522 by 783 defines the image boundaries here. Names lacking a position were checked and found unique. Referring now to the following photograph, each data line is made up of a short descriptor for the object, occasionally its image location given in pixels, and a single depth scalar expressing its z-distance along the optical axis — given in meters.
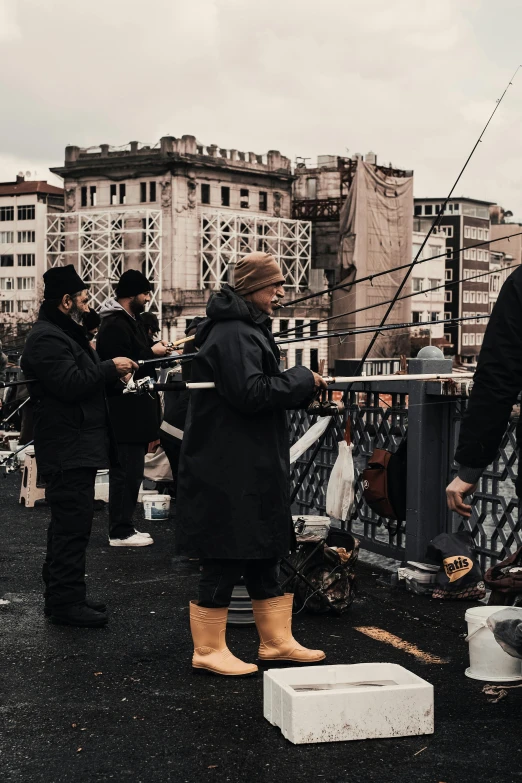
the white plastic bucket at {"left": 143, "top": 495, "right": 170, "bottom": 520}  10.02
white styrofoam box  4.16
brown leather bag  7.32
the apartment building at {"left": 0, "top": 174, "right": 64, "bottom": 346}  102.69
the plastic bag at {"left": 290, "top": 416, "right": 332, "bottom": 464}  7.63
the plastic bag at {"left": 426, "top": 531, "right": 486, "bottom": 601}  6.58
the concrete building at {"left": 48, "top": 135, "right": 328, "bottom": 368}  89.06
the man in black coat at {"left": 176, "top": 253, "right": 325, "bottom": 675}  4.94
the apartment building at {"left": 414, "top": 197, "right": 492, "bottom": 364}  121.62
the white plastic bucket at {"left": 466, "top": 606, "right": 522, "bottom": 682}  4.96
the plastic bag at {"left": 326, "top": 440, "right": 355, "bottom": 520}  7.34
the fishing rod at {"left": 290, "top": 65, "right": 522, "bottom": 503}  6.69
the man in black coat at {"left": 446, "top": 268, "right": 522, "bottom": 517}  3.94
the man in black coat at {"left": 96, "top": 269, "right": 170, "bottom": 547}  8.30
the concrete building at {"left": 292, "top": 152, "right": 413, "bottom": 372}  81.69
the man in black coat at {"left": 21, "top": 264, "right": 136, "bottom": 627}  6.09
